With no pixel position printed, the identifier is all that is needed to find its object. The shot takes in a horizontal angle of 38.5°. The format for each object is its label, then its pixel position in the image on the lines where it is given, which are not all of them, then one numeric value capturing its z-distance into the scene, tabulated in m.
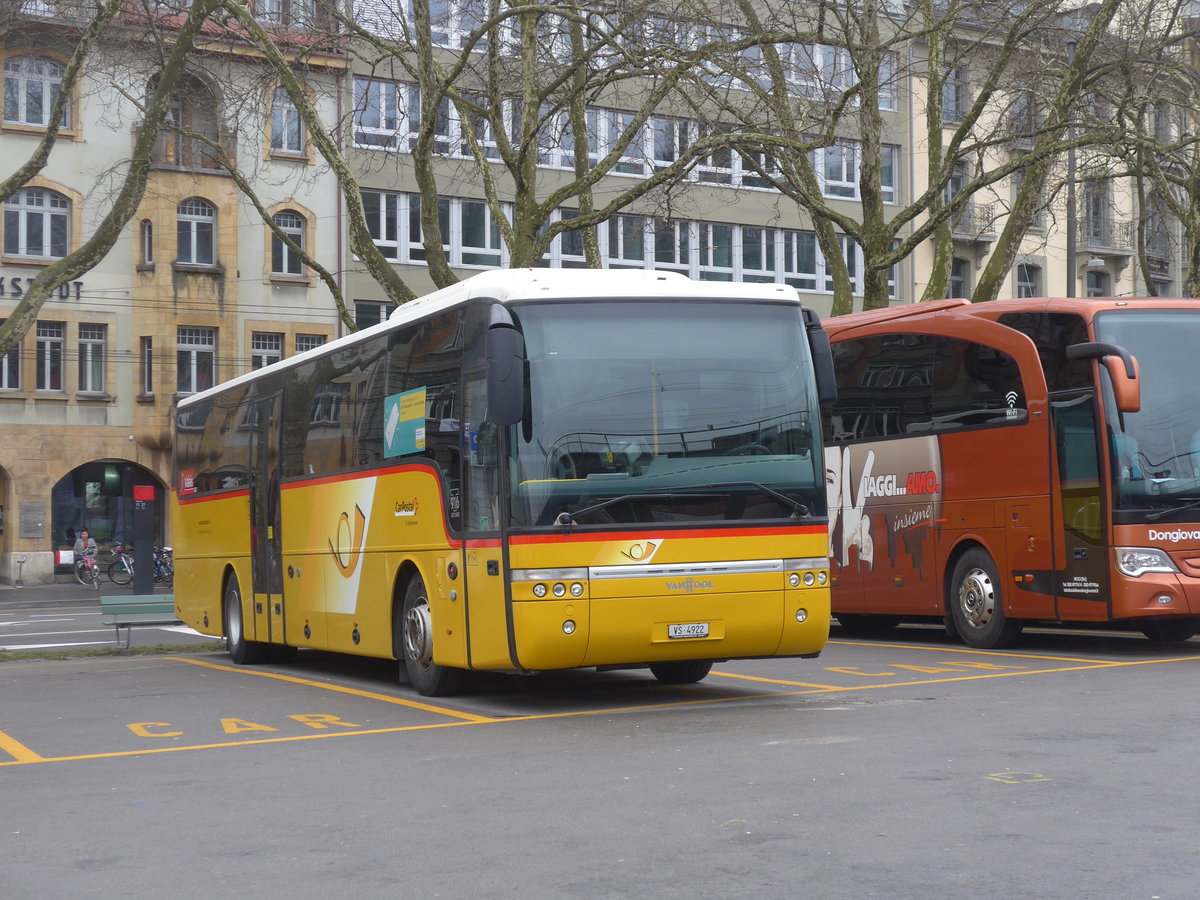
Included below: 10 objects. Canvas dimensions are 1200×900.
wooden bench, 20.77
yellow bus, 11.98
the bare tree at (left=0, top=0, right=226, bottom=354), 18.98
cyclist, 43.12
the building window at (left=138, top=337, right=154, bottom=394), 43.66
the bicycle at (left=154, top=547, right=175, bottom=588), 43.50
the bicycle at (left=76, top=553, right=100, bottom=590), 42.53
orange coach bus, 16.47
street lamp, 28.62
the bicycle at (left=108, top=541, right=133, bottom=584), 43.40
